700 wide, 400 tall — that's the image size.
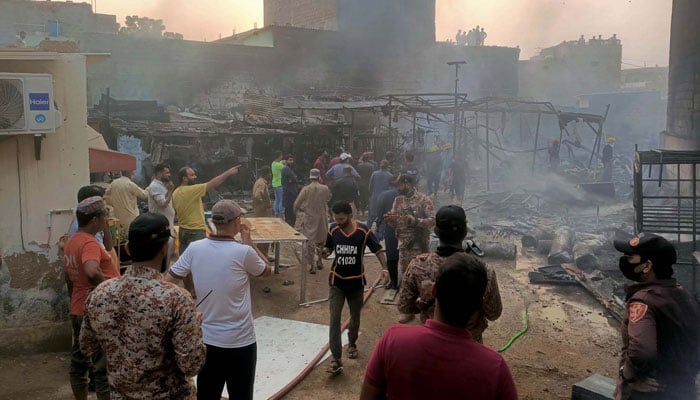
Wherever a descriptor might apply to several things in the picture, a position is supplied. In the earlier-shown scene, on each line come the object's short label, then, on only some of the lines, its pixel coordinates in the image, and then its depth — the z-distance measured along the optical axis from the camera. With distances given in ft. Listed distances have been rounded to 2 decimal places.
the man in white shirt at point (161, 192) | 23.47
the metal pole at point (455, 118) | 54.28
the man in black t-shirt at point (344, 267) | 17.90
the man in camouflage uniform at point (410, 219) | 22.70
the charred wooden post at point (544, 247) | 35.68
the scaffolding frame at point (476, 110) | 54.80
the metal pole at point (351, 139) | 64.13
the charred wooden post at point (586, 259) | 30.99
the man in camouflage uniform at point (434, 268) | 11.36
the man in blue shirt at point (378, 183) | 35.09
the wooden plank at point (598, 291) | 23.82
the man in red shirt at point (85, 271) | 13.20
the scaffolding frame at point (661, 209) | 23.52
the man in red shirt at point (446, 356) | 6.46
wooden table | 25.20
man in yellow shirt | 23.24
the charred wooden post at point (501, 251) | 34.09
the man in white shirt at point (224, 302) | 11.75
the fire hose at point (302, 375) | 16.52
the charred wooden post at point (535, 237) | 36.88
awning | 25.38
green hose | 20.63
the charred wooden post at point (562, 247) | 32.65
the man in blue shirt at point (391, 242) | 26.45
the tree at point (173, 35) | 119.38
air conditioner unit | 16.81
